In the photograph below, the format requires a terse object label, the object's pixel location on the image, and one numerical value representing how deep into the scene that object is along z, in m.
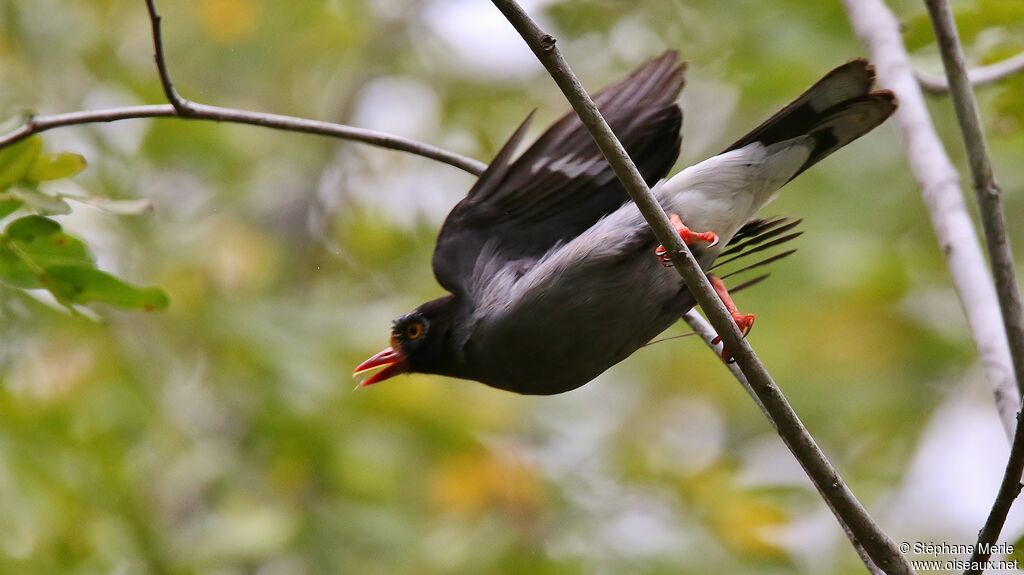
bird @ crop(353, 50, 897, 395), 6.71
